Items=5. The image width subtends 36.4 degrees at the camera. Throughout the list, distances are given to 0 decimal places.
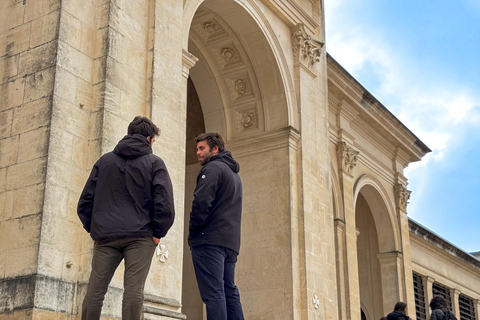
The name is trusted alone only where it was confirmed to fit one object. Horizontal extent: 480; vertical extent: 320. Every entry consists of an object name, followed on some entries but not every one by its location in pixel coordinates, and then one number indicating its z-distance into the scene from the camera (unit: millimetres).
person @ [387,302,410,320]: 9414
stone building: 7957
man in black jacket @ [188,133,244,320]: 6105
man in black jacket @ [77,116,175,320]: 5445
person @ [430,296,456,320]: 9133
